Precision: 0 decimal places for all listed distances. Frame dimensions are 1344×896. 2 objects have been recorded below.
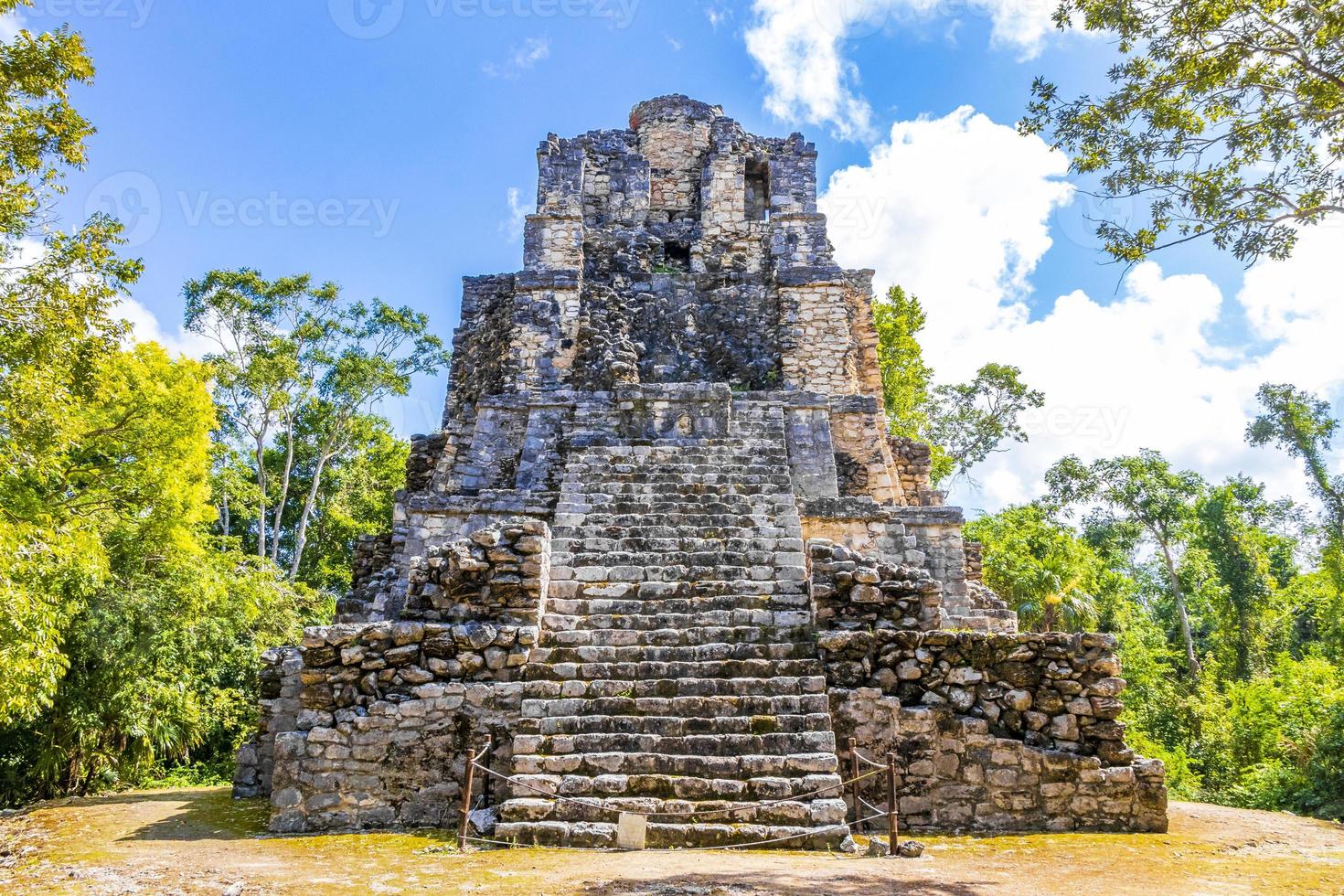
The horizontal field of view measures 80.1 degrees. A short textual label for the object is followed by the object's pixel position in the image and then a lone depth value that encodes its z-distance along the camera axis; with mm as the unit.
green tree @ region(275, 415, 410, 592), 22906
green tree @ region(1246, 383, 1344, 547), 22828
